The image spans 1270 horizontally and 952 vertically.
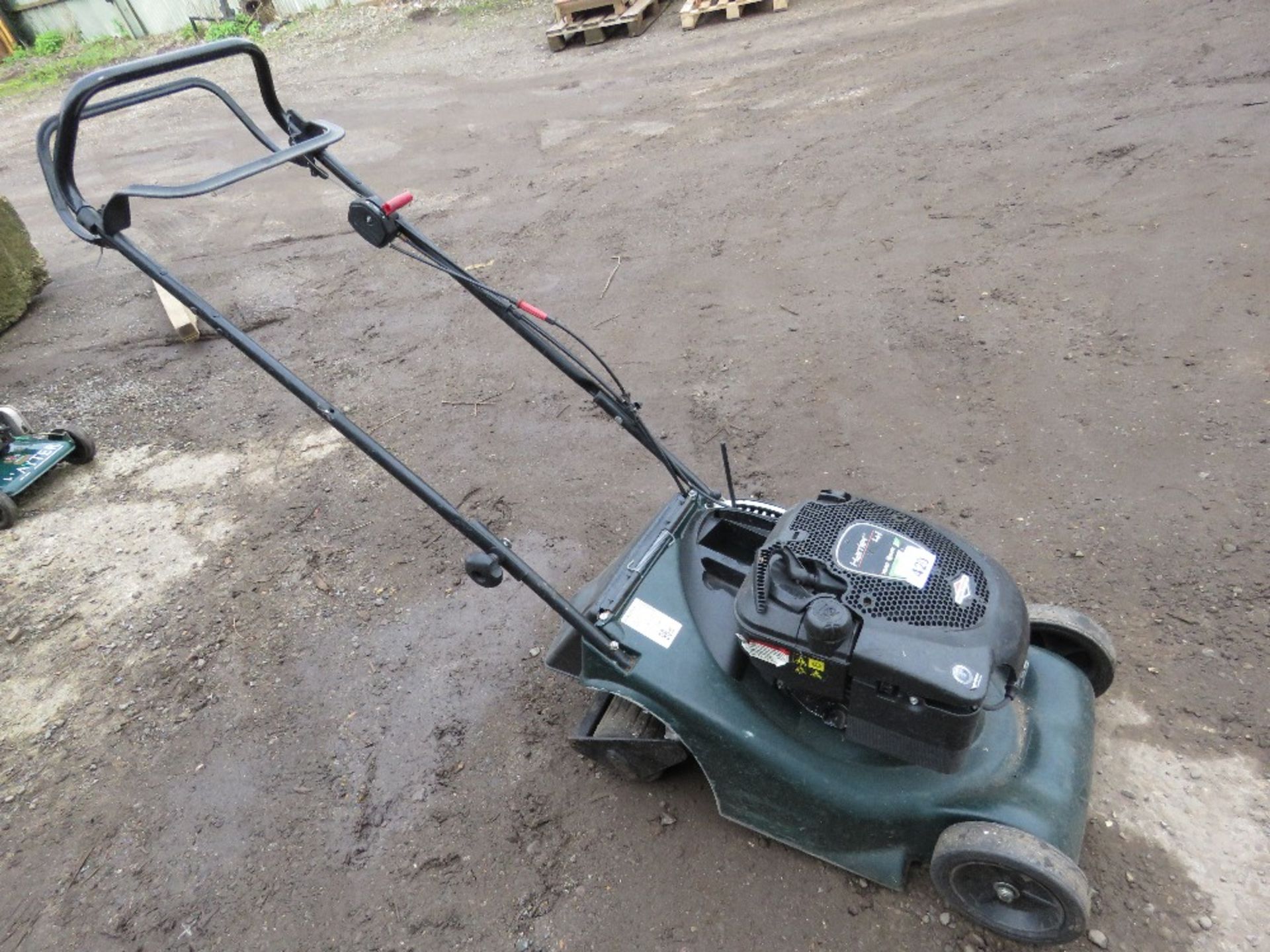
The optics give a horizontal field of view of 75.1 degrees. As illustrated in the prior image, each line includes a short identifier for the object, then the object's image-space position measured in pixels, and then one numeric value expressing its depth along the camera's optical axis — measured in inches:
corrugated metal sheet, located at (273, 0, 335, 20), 544.4
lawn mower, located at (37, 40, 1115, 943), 71.7
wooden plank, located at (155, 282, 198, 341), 223.6
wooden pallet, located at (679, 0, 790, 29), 367.9
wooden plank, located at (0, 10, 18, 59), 658.2
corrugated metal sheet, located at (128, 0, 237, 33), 594.9
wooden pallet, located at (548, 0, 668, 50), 380.2
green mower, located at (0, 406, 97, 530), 167.2
